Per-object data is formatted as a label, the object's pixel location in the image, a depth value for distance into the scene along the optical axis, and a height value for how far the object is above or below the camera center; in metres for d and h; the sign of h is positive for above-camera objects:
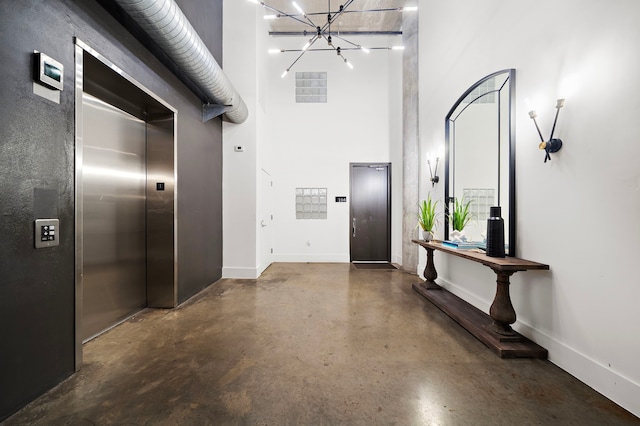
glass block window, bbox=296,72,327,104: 5.54 +3.00
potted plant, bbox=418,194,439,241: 3.24 -0.10
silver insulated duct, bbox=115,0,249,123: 1.77 +1.55
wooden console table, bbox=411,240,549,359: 1.82 -1.02
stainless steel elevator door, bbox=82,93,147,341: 2.05 -0.02
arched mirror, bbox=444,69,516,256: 2.19 +0.68
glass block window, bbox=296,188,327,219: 5.57 +0.23
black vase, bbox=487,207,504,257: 2.07 -0.18
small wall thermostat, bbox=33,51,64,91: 1.34 +0.85
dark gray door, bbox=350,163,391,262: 5.55 +0.02
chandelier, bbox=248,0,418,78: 2.99 +3.98
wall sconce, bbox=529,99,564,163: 1.70 +0.53
